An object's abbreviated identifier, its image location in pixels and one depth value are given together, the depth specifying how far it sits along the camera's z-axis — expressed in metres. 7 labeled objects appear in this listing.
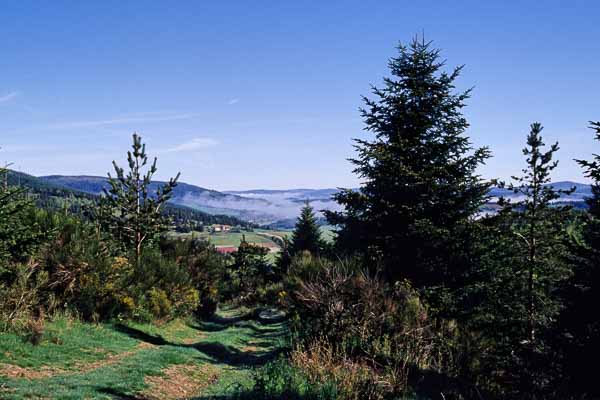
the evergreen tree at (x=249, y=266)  42.75
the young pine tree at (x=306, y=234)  45.16
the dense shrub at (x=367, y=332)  8.19
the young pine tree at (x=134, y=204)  21.11
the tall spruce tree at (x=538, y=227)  15.77
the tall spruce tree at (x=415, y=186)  18.58
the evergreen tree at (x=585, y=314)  8.73
